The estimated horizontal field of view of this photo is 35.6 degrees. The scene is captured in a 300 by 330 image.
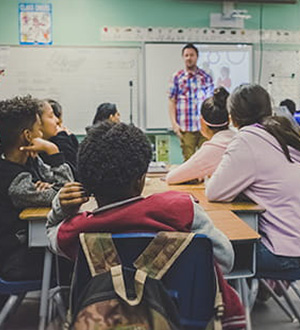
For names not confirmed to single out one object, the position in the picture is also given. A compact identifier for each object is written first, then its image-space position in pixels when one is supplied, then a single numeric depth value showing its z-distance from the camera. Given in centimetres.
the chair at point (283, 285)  193
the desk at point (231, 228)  163
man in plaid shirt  502
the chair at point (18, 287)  186
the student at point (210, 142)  244
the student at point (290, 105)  433
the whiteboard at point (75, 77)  508
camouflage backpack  103
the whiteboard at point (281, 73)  558
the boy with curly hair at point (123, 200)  113
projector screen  528
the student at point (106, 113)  371
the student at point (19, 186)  188
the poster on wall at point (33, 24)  507
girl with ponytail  191
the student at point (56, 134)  255
